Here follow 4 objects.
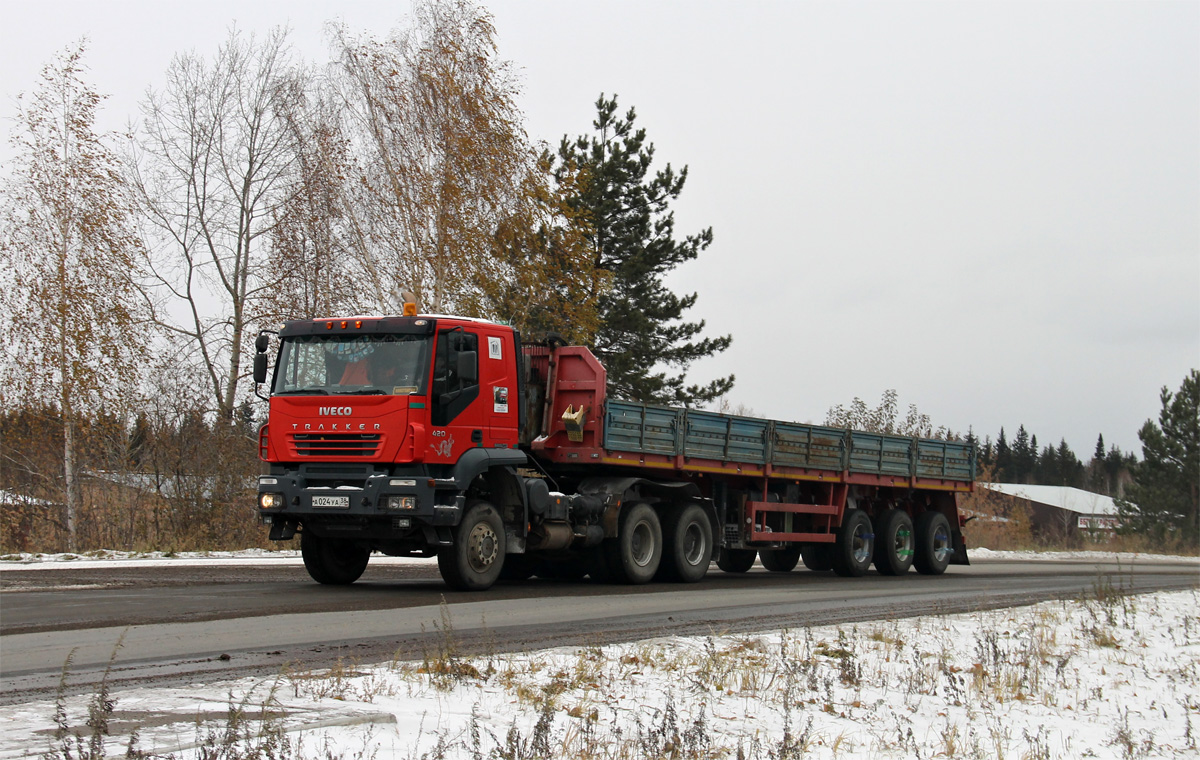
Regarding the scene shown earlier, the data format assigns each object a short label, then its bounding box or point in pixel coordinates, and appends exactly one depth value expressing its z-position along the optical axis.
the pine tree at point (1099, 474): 149.62
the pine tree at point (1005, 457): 153.75
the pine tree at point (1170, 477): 60.25
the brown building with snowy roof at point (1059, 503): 91.50
